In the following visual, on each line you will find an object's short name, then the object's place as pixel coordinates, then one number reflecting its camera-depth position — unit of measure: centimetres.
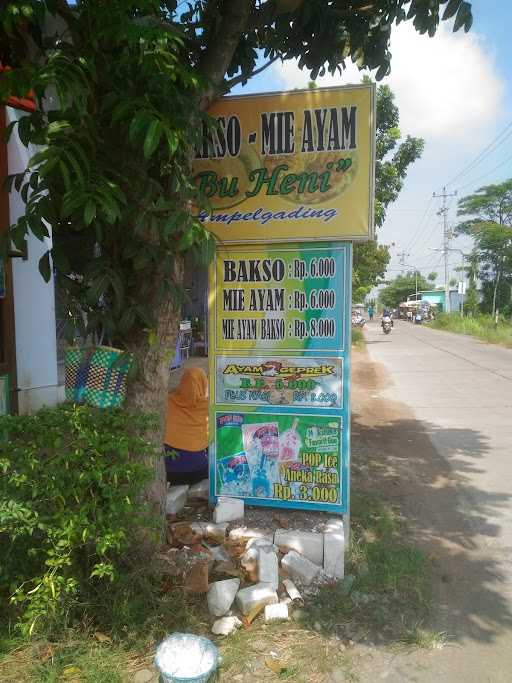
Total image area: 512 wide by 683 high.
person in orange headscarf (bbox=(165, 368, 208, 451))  419
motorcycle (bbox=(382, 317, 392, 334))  3316
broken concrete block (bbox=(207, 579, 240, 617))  274
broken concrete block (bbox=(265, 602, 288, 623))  274
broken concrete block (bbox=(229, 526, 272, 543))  334
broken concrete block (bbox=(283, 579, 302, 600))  292
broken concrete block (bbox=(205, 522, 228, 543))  336
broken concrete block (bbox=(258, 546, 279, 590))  291
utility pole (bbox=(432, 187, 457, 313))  4772
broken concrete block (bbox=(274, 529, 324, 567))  320
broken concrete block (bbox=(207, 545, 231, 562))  312
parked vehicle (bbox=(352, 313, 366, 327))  3553
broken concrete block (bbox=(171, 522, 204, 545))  325
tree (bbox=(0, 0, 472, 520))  227
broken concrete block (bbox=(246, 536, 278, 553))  305
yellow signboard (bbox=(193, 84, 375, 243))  340
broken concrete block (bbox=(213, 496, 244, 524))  354
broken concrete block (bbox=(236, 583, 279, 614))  275
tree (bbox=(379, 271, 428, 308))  8662
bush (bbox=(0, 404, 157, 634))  228
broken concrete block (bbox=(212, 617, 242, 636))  263
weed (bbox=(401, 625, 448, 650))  261
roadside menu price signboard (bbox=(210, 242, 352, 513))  353
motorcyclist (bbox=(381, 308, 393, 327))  3341
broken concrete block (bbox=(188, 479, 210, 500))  403
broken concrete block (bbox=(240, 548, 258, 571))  299
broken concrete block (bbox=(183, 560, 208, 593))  279
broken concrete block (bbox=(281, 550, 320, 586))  305
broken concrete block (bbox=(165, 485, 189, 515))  372
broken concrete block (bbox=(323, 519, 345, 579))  315
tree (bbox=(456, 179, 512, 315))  3291
